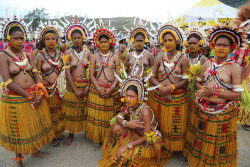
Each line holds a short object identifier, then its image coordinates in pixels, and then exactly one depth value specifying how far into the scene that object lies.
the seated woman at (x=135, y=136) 3.09
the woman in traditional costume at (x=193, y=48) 4.23
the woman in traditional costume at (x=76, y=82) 4.20
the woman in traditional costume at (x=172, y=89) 3.47
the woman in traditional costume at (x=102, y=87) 3.98
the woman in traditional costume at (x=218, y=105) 2.77
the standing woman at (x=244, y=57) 3.24
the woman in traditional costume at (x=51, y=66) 3.95
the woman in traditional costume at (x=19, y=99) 3.11
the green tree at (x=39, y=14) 44.12
